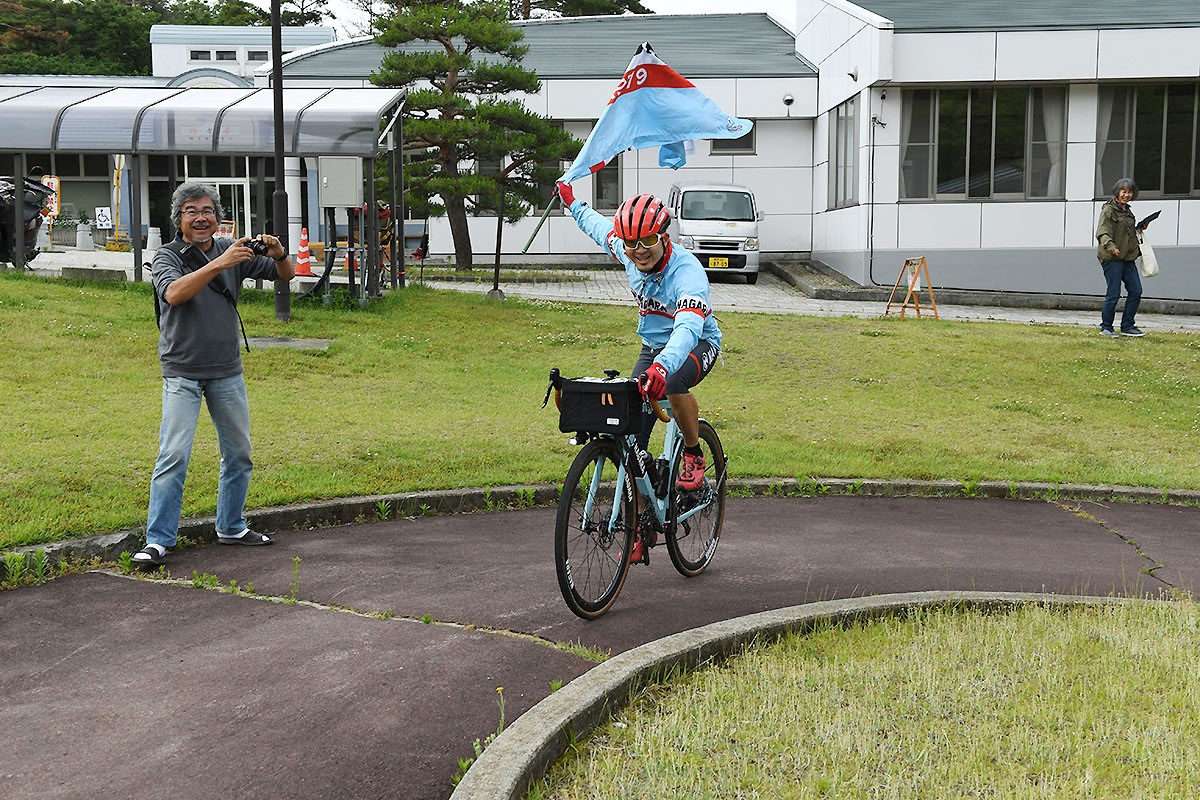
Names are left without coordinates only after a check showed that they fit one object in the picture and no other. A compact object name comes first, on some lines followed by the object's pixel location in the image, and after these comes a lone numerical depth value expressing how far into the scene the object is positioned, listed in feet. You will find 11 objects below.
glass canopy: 66.80
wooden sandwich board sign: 66.18
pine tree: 81.61
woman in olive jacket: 54.44
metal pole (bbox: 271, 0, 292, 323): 52.68
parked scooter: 56.34
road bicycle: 17.42
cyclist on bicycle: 17.90
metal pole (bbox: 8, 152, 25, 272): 51.70
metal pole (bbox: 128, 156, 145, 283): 65.00
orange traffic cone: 70.23
